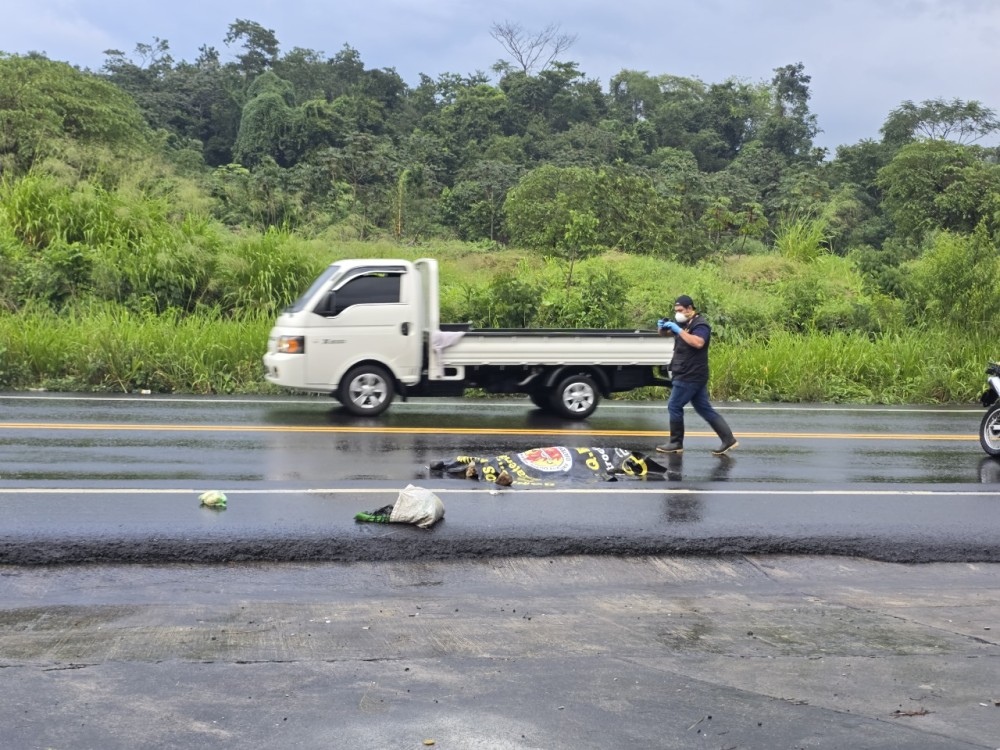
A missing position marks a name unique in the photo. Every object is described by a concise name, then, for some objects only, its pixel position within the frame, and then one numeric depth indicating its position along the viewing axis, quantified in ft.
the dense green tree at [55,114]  96.17
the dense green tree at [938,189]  120.26
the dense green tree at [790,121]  190.49
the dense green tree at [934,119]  164.55
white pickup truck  46.06
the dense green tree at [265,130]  160.35
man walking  37.93
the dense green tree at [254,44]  229.45
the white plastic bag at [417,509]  26.40
